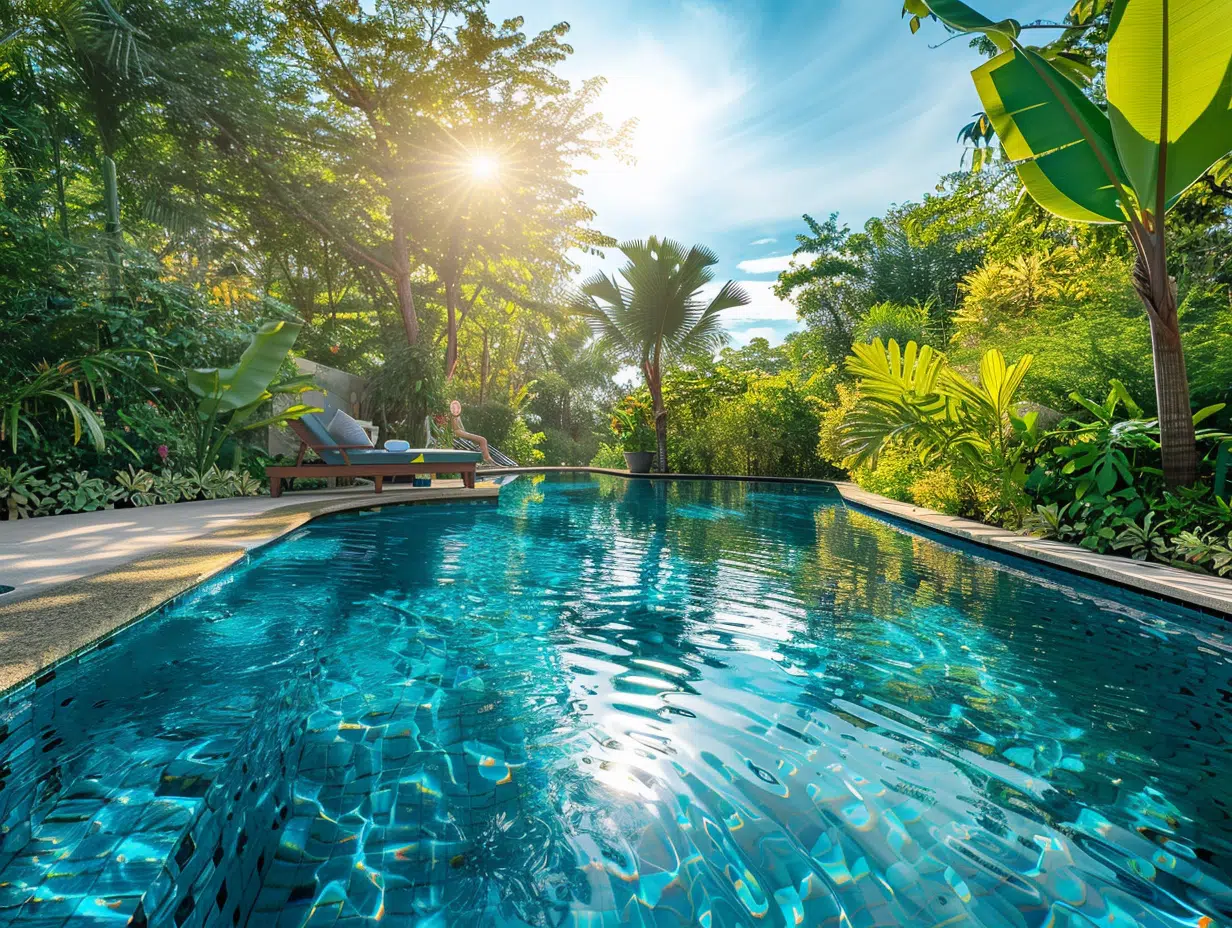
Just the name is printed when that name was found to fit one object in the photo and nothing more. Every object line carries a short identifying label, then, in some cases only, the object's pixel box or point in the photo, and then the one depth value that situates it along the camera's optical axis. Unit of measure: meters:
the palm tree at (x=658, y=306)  15.60
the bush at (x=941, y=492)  7.09
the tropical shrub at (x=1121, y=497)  4.18
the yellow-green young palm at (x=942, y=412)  5.71
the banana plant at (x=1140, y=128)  3.81
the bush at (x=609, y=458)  19.42
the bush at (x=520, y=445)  19.30
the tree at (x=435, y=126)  12.32
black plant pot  16.30
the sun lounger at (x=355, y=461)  7.87
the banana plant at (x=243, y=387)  7.17
